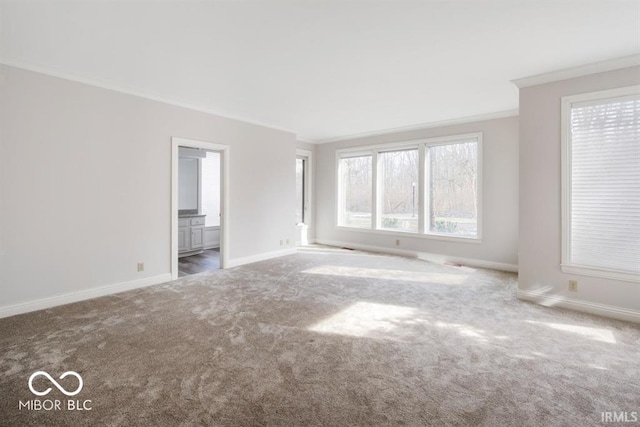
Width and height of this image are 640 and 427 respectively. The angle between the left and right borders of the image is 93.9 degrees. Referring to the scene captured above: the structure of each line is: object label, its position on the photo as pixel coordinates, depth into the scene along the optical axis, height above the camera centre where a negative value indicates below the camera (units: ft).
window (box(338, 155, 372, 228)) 23.08 +1.80
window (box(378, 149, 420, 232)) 20.42 +1.76
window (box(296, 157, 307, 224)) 25.25 +2.11
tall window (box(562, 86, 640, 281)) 10.00 +1.13
